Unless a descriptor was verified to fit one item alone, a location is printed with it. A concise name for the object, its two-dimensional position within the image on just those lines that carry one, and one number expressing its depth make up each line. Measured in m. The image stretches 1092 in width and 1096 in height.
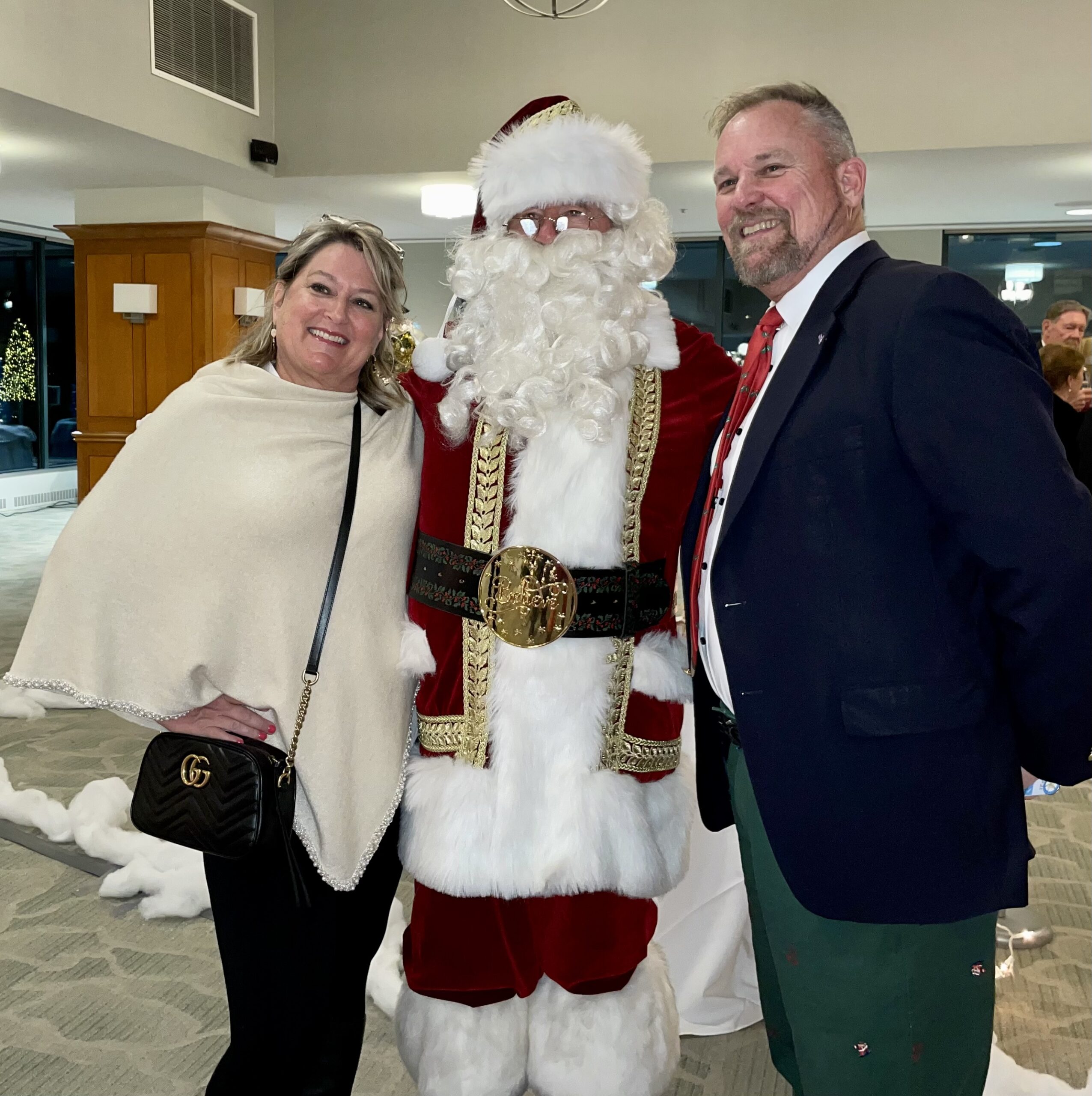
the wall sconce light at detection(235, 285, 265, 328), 8.83
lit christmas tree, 12.38
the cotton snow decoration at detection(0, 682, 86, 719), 4.93
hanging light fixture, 6.25
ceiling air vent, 6.81
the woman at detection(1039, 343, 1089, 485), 4.09
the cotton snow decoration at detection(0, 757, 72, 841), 3.58
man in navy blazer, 1.27
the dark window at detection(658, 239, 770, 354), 11.75
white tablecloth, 2.47
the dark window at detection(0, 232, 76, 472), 12.37
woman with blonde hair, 1.75
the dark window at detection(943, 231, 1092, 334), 10.95
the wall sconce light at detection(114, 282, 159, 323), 8.46
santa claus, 1.75
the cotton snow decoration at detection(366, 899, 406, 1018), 2.55
